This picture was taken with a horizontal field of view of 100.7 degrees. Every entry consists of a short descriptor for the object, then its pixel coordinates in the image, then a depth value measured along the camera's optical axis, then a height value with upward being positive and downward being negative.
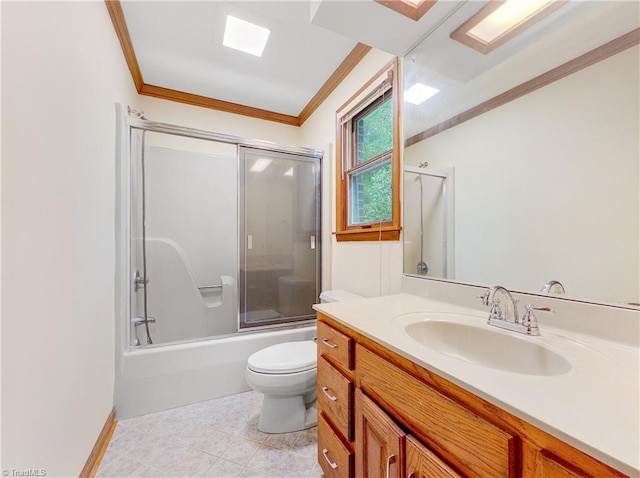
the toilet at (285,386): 1.42 -0.80
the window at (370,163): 1.54 +0.51
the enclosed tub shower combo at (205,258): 1.71 -0.17
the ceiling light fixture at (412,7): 1.17 +1.04
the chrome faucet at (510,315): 0.80 -0.25
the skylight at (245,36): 1.69 +1.36
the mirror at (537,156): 0.74 +0.30
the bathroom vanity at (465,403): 0.41 -0.33
